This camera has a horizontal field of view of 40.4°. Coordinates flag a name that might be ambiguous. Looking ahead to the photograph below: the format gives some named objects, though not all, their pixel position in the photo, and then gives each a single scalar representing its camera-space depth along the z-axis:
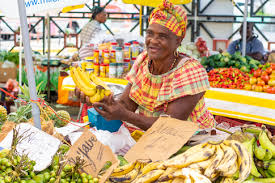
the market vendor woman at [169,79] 2.57
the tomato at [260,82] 4.65
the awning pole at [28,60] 2.09
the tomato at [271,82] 4.57
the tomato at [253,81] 4.77
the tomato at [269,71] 4.72
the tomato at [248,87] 4.77
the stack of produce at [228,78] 4.95
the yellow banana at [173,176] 1.61
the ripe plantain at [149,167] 1.72
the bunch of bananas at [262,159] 1.84
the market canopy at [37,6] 2.61
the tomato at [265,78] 4.66
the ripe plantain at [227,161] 1.59
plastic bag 2.32
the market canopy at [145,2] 5.98
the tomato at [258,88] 4.61
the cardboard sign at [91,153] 1.82
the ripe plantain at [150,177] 1.64
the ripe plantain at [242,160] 1.64
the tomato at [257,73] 4.81
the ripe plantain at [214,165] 1.58
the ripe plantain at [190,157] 1.66
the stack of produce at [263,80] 4.57
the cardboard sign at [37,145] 1.82
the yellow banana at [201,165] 1.62
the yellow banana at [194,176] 1.53
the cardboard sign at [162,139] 1.90
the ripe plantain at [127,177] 1.72
